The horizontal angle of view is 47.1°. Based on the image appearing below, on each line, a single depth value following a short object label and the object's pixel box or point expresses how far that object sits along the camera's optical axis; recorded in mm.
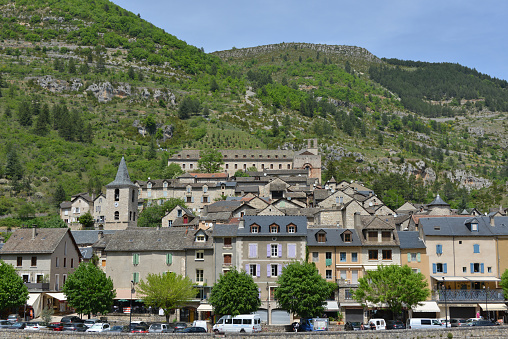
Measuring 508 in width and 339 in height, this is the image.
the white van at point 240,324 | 51969
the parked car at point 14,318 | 57219
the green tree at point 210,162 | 153875
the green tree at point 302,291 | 56719
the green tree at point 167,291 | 59500
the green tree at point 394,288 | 57531
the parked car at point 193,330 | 49544
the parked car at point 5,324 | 50697
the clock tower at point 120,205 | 106625
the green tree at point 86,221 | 112938
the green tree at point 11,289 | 58969
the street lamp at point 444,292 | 57728
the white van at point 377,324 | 53438
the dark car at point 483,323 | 51444
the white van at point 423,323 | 51875
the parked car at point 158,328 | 50688
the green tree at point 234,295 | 57094
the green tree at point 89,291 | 60219
